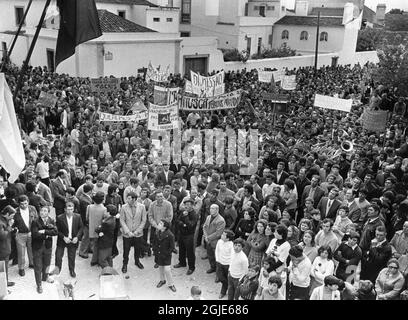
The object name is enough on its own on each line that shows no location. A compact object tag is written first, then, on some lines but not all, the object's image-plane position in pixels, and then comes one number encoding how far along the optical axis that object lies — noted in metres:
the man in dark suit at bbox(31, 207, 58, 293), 7.25
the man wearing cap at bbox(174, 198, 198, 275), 8.12
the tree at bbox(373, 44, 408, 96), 19.17
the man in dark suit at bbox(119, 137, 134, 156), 12.44
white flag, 5.45
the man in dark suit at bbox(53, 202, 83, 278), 7.66
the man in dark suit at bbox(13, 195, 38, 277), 7.55
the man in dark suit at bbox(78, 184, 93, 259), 8.55
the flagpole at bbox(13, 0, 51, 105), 5.58
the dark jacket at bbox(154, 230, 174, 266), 7.55
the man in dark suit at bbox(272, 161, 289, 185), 9.97
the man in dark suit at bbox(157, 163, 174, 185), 10.07
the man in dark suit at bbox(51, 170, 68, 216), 9.08
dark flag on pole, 6.07
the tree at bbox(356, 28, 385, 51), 48.97
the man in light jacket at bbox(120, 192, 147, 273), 8.15
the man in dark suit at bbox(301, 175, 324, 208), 9.05
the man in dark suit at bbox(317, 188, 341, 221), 8.45
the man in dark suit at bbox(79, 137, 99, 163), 11.84
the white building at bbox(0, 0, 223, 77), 26.17
